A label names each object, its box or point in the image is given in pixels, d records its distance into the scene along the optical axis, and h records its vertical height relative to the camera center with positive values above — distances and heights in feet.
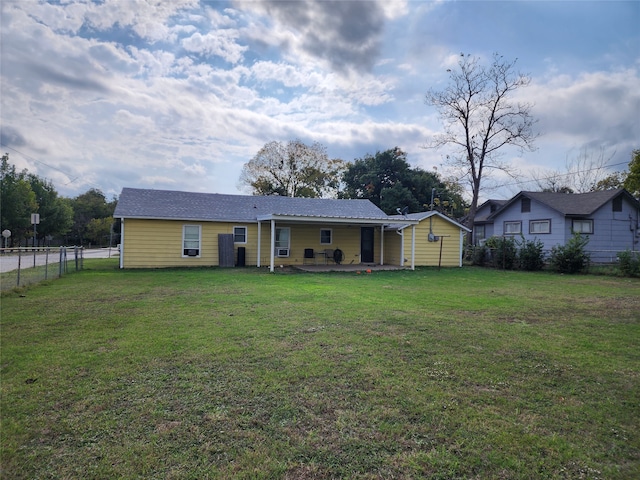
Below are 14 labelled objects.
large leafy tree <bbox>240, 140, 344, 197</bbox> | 111.14 +23.48
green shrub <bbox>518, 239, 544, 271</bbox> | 54.90 -1.45
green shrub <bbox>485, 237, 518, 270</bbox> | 57.82 -0.99
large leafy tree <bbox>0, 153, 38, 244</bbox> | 112.57 +12.60
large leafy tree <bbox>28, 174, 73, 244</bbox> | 134.41 +11.16
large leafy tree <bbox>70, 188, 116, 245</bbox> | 165.68 +14.66
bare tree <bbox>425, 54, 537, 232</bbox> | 76.13 +30.07
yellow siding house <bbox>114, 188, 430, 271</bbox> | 49.88 +1.74
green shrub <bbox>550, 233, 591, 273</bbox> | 49.86 -1.19
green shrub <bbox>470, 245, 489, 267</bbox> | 62.90 -1.45
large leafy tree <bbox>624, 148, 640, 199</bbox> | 72.28 +15.47
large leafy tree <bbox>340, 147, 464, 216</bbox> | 104.01 +19.37
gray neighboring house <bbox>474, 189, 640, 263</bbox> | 65.26 +5.63
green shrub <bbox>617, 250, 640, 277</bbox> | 44.70 -1.77
